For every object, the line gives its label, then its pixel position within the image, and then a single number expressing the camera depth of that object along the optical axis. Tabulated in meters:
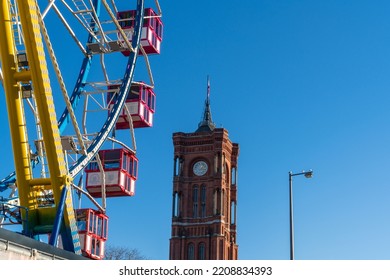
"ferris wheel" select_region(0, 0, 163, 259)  20.19
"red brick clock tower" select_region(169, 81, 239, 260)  117.31
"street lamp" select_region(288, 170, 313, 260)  27.44
